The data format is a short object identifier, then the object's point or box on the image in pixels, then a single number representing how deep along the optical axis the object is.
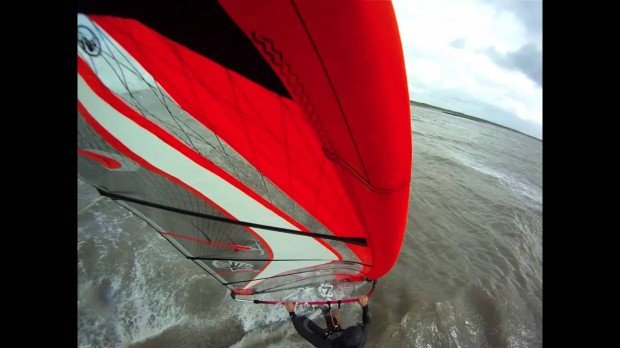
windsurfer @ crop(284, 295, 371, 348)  1.95
